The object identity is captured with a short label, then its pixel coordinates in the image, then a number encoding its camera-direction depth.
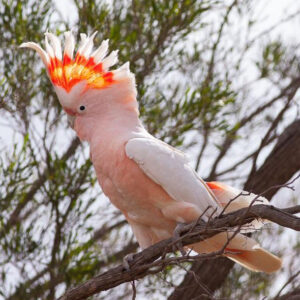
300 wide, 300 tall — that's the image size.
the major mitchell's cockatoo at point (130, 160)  5.70
